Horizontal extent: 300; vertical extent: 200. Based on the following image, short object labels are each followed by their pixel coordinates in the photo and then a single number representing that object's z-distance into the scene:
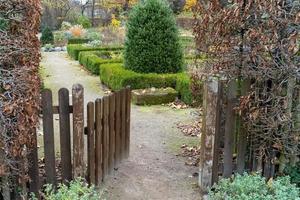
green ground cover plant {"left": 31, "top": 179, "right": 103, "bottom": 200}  3.27
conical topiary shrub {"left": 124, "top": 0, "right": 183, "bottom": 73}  9.70
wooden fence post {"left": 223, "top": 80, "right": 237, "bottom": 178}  4.11
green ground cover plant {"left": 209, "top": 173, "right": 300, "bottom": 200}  3.47
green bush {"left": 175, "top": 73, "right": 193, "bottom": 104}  8.56
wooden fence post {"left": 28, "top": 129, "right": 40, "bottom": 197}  3.67
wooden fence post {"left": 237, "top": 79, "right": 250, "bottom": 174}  4.22
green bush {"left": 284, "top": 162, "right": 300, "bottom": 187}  4.11
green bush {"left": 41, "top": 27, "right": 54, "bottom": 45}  25.03
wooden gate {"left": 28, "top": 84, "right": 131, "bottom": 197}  3.75
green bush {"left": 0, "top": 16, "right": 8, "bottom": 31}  3.20
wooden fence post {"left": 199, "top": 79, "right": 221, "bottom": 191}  4.13
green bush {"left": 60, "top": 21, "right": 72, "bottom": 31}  30.46
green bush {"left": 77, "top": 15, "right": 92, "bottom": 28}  31.87
